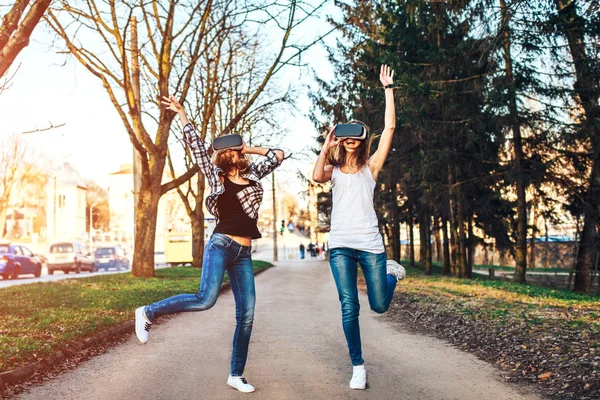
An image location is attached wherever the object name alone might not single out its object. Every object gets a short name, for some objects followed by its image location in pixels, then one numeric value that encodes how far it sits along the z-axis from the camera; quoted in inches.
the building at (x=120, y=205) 4453.7
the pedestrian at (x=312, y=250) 2832.2
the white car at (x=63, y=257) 1355.8
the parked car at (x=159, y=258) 2466.7
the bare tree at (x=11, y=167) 2082.9
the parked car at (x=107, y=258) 1619.1
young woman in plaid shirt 199.2
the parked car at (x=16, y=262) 1077.1
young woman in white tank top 201.9
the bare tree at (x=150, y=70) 708.0
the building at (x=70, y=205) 3924.7
